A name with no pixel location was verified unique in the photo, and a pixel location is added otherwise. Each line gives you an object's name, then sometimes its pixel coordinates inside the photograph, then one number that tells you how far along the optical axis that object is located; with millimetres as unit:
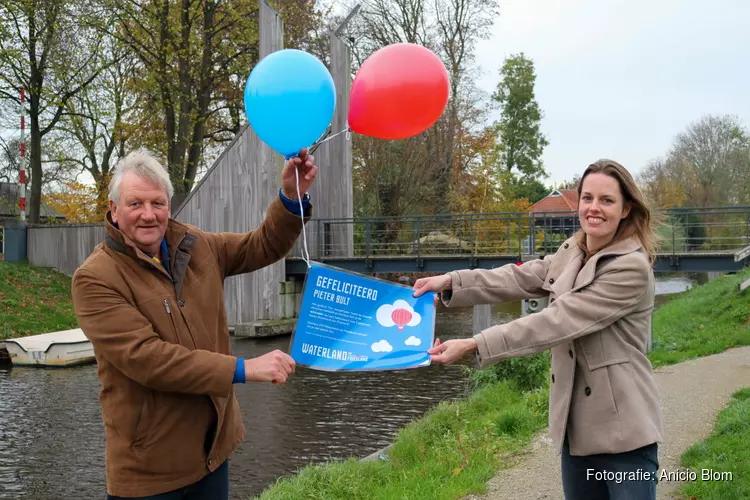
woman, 2461
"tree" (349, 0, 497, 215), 27328
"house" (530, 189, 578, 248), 41309
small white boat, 13906
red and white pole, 20614
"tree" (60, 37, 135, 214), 25219
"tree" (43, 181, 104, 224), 28391
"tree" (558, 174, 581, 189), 47172
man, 2420
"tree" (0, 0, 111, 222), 22078
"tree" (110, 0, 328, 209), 20688
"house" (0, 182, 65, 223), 34875
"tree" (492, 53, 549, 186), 42500
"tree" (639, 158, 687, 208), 37000
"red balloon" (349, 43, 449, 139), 3562
